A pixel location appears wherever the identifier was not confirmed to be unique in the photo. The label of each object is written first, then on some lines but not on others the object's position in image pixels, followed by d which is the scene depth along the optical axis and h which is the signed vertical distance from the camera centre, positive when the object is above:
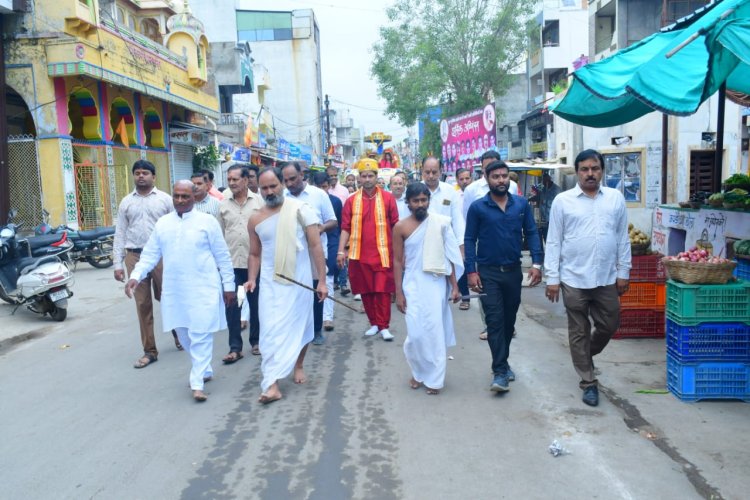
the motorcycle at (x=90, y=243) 13.60 -1.12
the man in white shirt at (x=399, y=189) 8.40 -0.15
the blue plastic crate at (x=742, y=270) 5.64 -0.91
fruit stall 4.95 -1.23
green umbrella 4.66 +0.81
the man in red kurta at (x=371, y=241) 7.22 -0.68
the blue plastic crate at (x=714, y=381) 4.97 -1.62
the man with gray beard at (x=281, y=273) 5.30 -0.75
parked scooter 8.83 -1.18
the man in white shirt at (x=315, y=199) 6.89 -0.21
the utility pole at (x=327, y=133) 54.37 +4.27
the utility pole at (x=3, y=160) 14.19 +0.74
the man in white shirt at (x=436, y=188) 8.23 -0.15
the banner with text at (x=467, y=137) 16.27 +1.00
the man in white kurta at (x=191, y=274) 5.40 -0.73
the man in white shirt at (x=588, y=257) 5.00 -0.66
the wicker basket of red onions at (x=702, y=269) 4.92 -0.78
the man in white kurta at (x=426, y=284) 5.39 -0.89
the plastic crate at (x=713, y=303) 4.94 -1.03
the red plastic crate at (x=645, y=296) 6.84 -1.33
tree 33.91 +6.45
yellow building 14.85 +2.24
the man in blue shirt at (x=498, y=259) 5.35 -0.70
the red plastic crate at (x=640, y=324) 6.91 -1.63
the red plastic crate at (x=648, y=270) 6.80 -1.05
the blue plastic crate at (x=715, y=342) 4.96 -1.33
